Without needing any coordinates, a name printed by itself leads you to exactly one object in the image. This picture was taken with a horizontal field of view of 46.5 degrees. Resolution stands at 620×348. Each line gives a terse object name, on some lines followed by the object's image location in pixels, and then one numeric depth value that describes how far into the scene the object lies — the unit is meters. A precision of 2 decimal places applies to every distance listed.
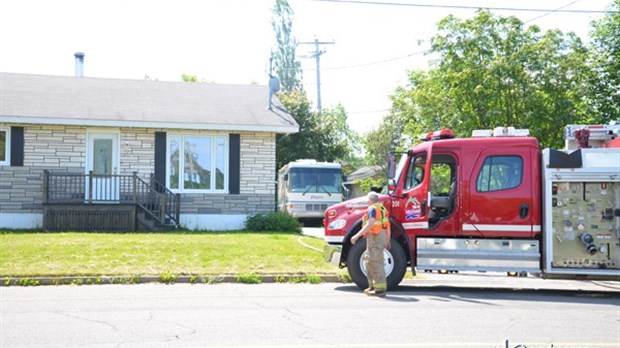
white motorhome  28.66
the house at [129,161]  21.11
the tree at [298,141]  40.62
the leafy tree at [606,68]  25.70
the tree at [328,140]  40.97
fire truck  12.24
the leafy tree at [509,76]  23.33
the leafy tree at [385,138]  44.53
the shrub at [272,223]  22.22
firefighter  11.84
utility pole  48.22
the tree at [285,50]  59.31
